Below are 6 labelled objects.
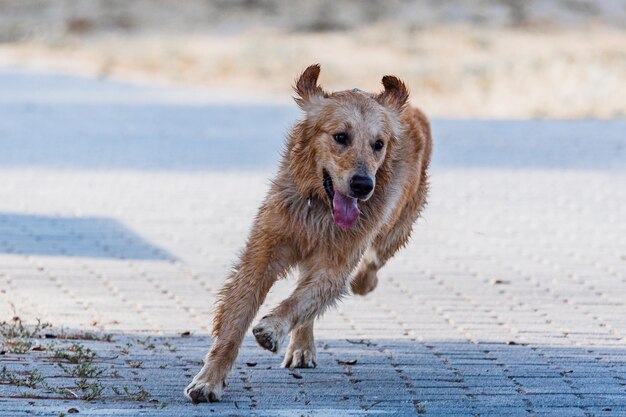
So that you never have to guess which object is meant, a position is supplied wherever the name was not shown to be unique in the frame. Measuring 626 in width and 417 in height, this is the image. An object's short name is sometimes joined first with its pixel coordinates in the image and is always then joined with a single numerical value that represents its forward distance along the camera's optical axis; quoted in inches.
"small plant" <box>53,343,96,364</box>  524.4
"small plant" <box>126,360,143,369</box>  526.0
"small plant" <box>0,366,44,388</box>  478.2
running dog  502.9
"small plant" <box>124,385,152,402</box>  466.0
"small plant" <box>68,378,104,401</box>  461.4
